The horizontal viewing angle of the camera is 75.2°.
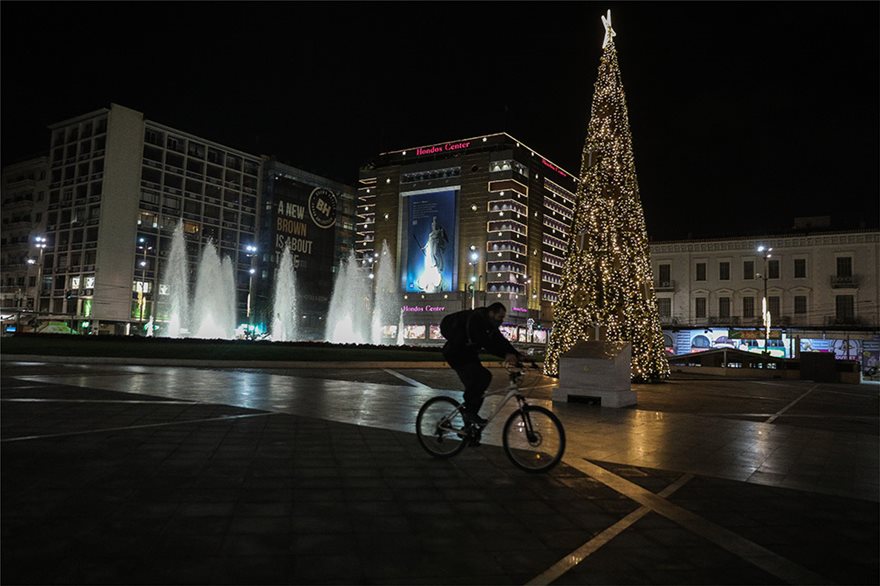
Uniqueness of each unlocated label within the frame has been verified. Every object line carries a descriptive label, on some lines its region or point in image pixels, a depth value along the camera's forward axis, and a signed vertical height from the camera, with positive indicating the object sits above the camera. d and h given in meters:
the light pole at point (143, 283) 73.44 +5.60
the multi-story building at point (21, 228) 78.06 +13.29
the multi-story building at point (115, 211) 72.50 +15.35
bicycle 6.41 -1.11
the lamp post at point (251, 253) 88.14 +11.92
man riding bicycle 6.68 -0.10
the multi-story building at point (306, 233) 95.69 +17.81
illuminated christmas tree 18.89 +2.91
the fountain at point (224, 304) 64.75 +3.33
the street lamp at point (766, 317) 35.44 +1.82
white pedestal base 12.55 -0.77
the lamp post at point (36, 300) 72.70 +2.92
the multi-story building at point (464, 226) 101.56 +20.44
